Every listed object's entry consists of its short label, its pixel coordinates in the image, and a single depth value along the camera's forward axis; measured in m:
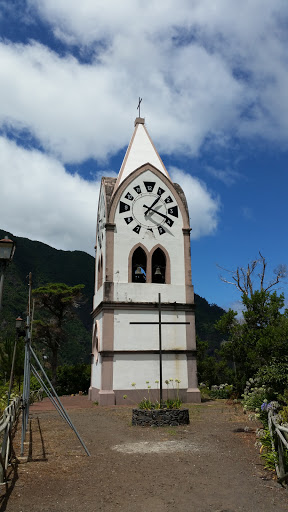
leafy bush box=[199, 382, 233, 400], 21.41
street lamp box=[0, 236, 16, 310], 7.27
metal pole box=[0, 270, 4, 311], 6.85
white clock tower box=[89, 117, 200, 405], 18.31
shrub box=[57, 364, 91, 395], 27.41
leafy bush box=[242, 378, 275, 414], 9.75
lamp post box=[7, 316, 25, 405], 9.24
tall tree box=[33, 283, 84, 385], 32.72
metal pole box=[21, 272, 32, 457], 8.50
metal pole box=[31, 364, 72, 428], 8.69
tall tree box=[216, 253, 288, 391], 10.42
